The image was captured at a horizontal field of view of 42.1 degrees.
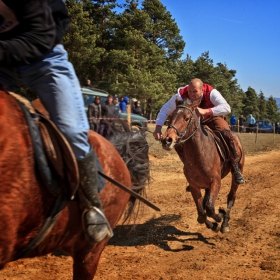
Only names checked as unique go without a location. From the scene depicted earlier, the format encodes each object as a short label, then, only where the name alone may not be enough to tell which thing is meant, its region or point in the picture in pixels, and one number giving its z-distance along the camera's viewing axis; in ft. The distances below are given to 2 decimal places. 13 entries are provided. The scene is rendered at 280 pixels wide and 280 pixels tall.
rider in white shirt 18.61
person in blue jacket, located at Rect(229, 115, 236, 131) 95.90
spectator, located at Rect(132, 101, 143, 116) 61.16
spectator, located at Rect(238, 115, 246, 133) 114.21
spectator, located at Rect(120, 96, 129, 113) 59.57
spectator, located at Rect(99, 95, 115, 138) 41.78
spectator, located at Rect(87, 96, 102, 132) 41.09
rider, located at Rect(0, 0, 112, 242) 6.86
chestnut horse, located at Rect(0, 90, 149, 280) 6.84
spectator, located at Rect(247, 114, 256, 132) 110.63
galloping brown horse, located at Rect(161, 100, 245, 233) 16.99
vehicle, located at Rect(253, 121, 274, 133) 131.17
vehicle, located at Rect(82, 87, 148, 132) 48.85
